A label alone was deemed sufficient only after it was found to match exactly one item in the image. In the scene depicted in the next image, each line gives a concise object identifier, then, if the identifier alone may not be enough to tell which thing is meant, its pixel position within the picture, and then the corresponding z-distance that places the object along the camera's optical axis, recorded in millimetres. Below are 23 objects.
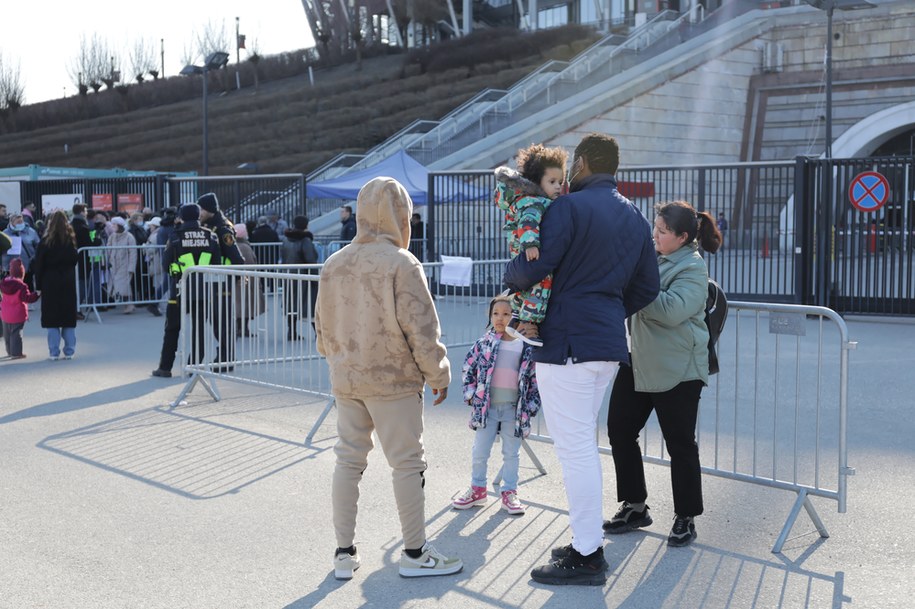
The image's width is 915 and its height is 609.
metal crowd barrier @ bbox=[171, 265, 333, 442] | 8609
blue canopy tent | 20938
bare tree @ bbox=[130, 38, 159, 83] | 65562
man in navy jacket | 4367
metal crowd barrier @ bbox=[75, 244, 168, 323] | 15508
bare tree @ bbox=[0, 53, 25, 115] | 58812
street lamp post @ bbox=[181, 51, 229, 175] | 30203
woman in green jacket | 4910
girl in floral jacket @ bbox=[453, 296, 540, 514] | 5578
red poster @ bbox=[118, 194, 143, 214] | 20533
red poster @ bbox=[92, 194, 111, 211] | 20891
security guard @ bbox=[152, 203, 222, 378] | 9930
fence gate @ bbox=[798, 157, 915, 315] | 14352
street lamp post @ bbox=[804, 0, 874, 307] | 14734
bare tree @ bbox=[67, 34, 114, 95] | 64000
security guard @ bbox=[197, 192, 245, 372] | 8992
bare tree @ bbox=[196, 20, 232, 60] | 66562
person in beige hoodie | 4438
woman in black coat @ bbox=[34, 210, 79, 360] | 11172
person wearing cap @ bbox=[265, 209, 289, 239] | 18625
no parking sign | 14289
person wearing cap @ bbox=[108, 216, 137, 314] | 15727
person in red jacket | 11109
